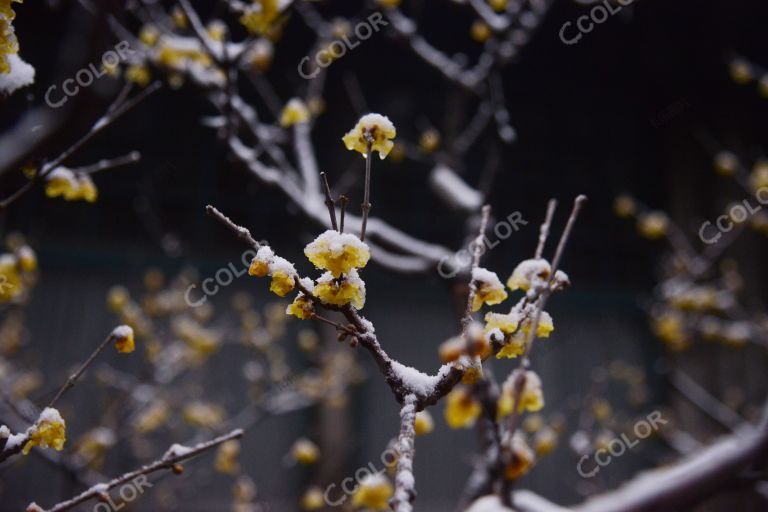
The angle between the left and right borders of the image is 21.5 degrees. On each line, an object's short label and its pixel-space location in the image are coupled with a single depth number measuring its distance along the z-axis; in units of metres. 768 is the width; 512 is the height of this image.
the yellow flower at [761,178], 1.40
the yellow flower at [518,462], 0.82
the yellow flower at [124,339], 0.83
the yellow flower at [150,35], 1.15
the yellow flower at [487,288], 0.77
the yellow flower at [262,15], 0.92
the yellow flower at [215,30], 1.13
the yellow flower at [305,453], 1.13
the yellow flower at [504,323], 0.76
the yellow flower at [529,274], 0.80
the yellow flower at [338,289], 0.76
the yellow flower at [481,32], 1.37
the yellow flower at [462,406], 0.75
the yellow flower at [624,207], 1.93
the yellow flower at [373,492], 0.79
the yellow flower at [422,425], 0.90
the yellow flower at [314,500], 1.11
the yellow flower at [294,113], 0.99
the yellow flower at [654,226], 1.85
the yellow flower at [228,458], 1.10
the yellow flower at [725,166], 1.63
